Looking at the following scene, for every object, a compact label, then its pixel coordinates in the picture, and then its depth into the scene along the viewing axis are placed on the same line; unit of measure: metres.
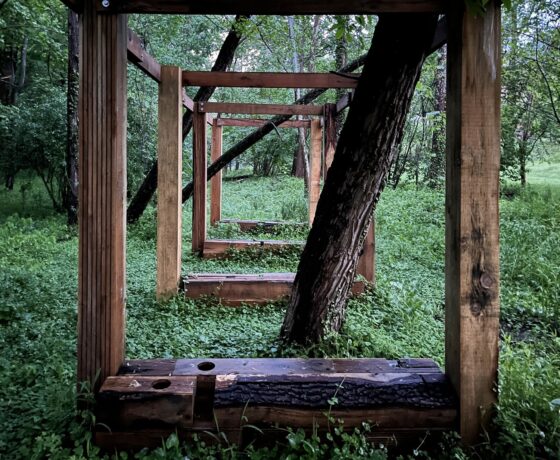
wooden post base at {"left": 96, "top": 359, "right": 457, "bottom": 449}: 2.04
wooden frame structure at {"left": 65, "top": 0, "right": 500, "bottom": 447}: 2.02
